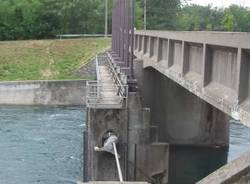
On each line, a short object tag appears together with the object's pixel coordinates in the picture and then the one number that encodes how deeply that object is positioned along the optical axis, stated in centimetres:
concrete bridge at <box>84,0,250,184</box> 1424
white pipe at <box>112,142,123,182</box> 1908
